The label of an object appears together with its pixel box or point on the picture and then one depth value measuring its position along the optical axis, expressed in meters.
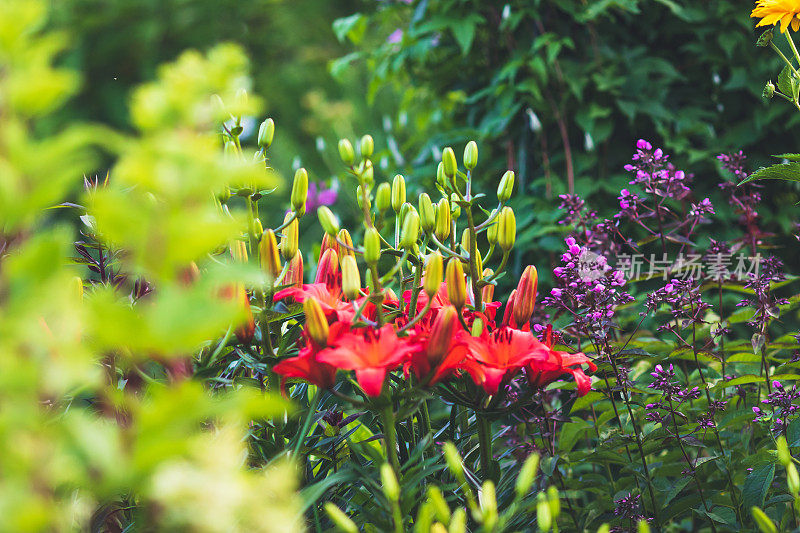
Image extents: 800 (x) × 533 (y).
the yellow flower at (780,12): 2.60
